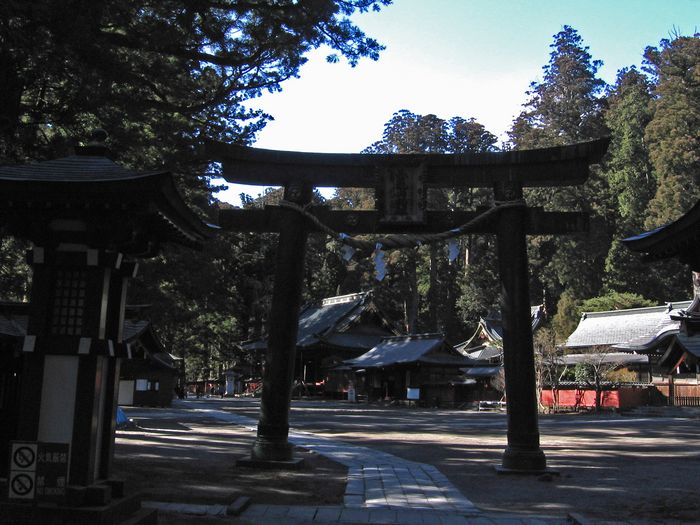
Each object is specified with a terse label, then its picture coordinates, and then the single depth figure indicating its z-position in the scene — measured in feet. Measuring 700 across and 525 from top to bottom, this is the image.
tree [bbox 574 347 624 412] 104.17
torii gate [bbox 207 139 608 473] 33.47
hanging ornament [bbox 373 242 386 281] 33.78
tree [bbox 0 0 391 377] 30.30
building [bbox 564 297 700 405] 102.17
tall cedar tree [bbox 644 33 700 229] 150.51
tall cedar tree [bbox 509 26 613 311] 176.76
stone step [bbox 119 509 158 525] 19.49
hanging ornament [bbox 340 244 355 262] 36.28
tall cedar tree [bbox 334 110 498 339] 192.95
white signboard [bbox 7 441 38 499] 18.19
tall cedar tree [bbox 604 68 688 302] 172.65
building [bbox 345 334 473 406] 120.78
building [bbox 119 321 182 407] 88.53
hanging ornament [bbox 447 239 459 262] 36.99
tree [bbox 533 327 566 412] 105.60
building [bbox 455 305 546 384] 159.64
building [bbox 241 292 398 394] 145.28
